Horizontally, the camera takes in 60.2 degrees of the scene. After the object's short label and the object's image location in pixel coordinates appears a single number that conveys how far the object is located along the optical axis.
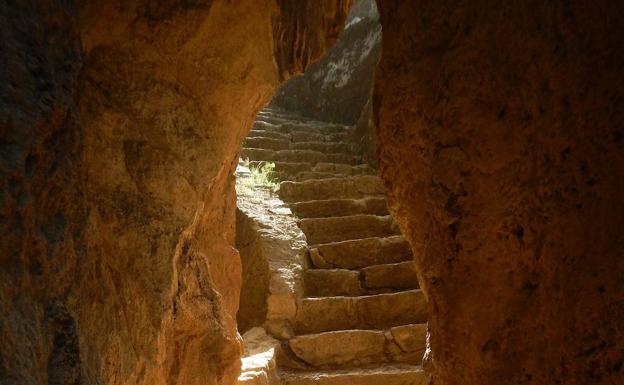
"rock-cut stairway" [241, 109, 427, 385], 4.14
